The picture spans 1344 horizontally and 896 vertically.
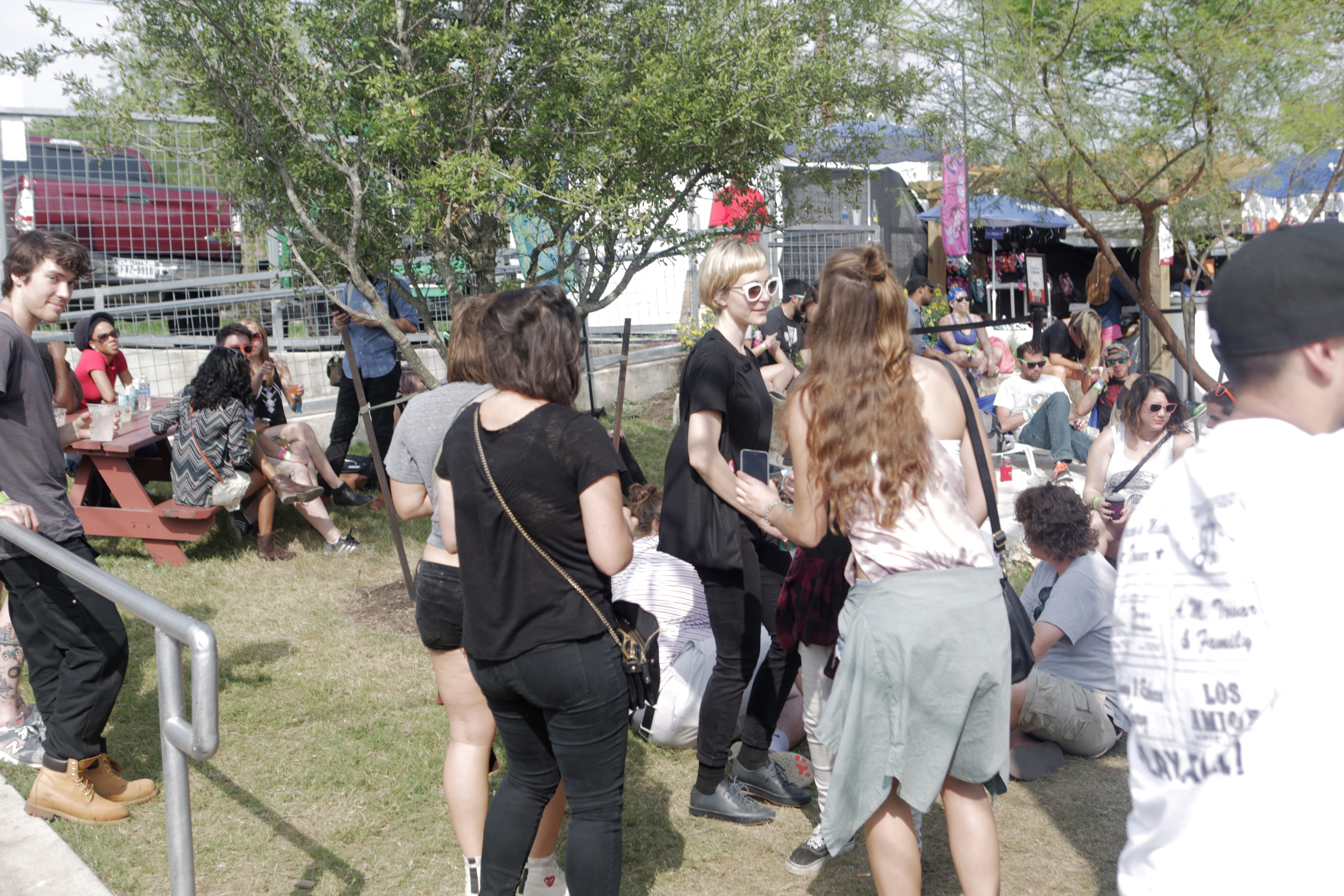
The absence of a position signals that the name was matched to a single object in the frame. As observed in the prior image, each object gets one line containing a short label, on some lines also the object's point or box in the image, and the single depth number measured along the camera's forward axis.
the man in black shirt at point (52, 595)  3.28
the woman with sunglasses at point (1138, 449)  5.21
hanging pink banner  9.70
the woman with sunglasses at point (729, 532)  3.20
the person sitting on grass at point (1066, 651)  3.89
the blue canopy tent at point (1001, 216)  10.83
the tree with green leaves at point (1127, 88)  6.89
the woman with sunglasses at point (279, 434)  7.18
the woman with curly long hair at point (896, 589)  2.35
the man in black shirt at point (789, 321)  8.62
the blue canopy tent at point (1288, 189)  7.81
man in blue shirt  7.64
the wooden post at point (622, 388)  5.20
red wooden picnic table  6.32
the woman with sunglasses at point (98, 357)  7.12
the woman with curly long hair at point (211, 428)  6.31
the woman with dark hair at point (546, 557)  2.27
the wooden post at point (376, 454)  4.93
